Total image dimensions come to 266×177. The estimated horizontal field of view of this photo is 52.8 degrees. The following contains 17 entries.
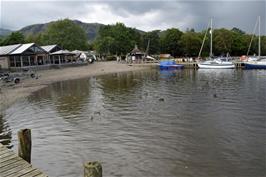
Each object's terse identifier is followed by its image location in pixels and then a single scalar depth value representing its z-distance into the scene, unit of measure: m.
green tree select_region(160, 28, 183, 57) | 108.94
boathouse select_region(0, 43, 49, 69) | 60.59
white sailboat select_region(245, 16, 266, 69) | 69.88
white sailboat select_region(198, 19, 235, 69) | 72.00
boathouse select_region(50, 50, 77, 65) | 72.75
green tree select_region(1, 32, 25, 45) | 89.88
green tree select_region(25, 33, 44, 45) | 112.54
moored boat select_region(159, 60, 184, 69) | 74.62
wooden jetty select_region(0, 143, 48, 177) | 8.60
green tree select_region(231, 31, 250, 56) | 116.50
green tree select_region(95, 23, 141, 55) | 108.88
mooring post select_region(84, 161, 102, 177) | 7.05
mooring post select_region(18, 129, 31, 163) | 10.69
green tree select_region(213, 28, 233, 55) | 111.31
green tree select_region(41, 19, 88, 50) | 100.06
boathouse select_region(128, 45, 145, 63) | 97.49
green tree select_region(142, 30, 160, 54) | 118.88
